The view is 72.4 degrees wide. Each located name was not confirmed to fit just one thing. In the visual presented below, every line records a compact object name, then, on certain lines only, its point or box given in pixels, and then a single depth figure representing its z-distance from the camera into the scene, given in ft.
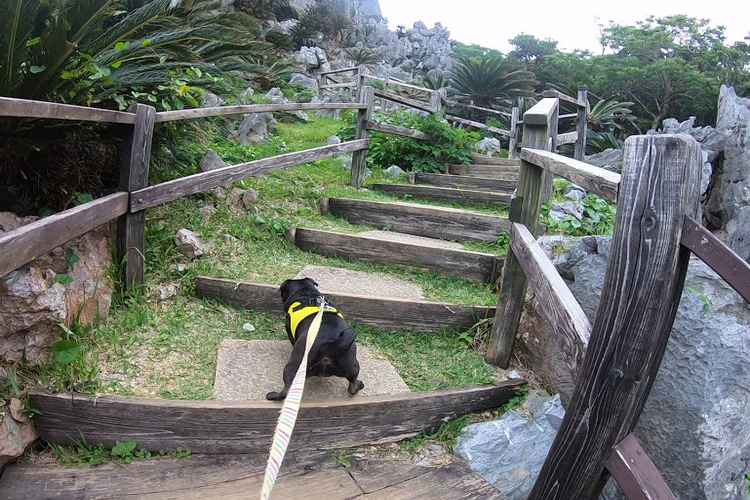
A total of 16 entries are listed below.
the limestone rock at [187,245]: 9.45
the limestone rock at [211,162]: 11.35
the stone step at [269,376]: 6.88
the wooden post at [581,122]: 23.82
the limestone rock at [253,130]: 18.33
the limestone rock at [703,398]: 5.14
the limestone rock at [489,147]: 32.28
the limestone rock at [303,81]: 52.33
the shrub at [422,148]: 19.98
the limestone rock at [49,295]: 5.98
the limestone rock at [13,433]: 5.54
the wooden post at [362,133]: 16.49
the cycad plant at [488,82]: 57.21
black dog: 6.46
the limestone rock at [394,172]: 18.92
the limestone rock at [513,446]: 6.26
